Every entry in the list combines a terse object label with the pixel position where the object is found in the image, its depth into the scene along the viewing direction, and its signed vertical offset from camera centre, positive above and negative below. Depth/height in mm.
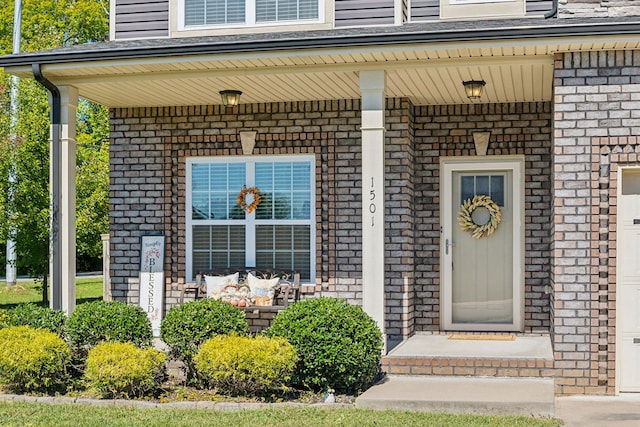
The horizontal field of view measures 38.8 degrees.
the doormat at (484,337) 10465 -1448
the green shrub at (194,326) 8656 -1090
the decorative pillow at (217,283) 11180 -866
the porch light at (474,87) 9617 +1335
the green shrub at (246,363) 7906 -1320
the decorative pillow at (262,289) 10930 -925
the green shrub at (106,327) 8898 -1129
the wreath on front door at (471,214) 11156 -33
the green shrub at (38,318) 9148 -1071
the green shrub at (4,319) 9289 -1119
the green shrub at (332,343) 8195 -1184
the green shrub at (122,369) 8008 -1388
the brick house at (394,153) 8438 +695
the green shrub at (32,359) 8258 -1346
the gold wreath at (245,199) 11461 +174
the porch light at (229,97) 10359 +1323
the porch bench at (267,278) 10875 -893
